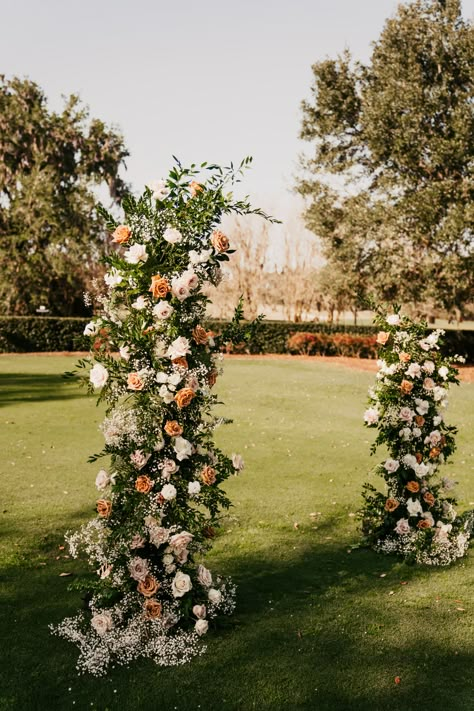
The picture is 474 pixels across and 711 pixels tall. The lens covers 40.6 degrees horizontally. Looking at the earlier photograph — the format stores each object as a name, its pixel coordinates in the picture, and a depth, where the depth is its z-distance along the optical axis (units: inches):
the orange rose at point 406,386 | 249.4
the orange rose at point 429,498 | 255.0
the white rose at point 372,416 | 257.0
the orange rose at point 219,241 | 186.1
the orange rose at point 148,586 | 178.9
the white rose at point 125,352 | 183.0
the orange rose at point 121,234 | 180.7
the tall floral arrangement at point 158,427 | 179.3
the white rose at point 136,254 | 177.6
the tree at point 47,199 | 1489.9
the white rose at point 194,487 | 181.2
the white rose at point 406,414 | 249.3
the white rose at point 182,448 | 179.8
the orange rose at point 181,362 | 179.8
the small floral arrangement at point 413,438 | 252.1
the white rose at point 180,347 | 176.4
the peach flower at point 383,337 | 255.6
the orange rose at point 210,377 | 191.8
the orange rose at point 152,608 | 179.0
